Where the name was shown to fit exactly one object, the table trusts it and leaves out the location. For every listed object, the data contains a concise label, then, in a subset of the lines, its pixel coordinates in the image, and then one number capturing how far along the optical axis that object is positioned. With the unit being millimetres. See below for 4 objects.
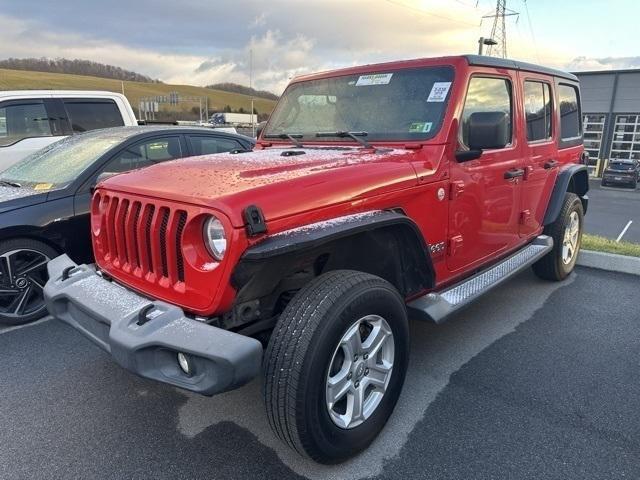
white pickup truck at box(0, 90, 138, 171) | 7016
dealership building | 30969
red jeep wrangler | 2027
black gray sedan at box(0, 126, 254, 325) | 3775
